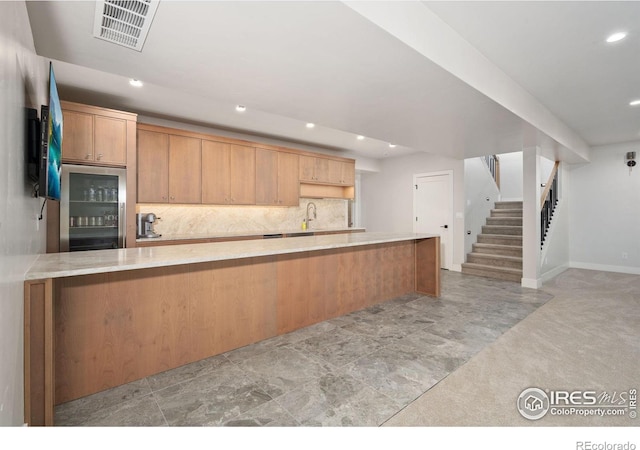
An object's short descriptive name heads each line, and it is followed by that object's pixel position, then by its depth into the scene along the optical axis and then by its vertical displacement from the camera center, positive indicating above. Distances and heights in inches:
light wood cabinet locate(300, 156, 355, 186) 228.1 +43.1
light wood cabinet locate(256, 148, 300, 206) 202.8 +32.6
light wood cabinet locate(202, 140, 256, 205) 179.5 +31.7
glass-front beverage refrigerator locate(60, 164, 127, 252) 128.8 +7.6
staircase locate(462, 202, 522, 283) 210.5 -17.7
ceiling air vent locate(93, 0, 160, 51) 63.5 +46.1
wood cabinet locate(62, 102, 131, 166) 130.0 +39.4
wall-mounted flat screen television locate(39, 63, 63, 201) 62.1 +18.1
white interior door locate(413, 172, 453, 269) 245.0 +14.7
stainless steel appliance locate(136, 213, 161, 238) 161.5 +0.3
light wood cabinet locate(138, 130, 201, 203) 157.5 +30.8
